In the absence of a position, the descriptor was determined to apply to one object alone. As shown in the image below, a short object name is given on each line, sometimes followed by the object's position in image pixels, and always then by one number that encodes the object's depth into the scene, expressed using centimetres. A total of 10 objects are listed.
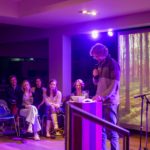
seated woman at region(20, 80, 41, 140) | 678
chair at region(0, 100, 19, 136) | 688
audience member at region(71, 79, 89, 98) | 733
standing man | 428
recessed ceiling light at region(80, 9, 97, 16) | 616
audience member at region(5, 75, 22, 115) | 732
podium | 365
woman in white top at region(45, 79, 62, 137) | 712
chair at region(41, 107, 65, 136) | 726
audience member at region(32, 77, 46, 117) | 736
